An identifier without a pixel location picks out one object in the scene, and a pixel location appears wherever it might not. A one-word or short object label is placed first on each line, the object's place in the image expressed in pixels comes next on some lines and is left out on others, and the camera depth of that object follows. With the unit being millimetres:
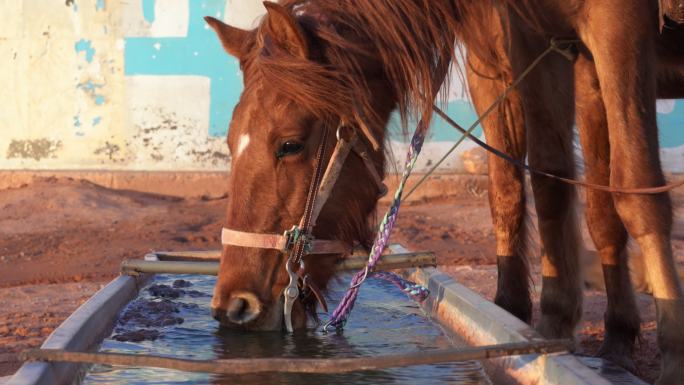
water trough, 3984
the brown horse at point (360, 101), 4407
